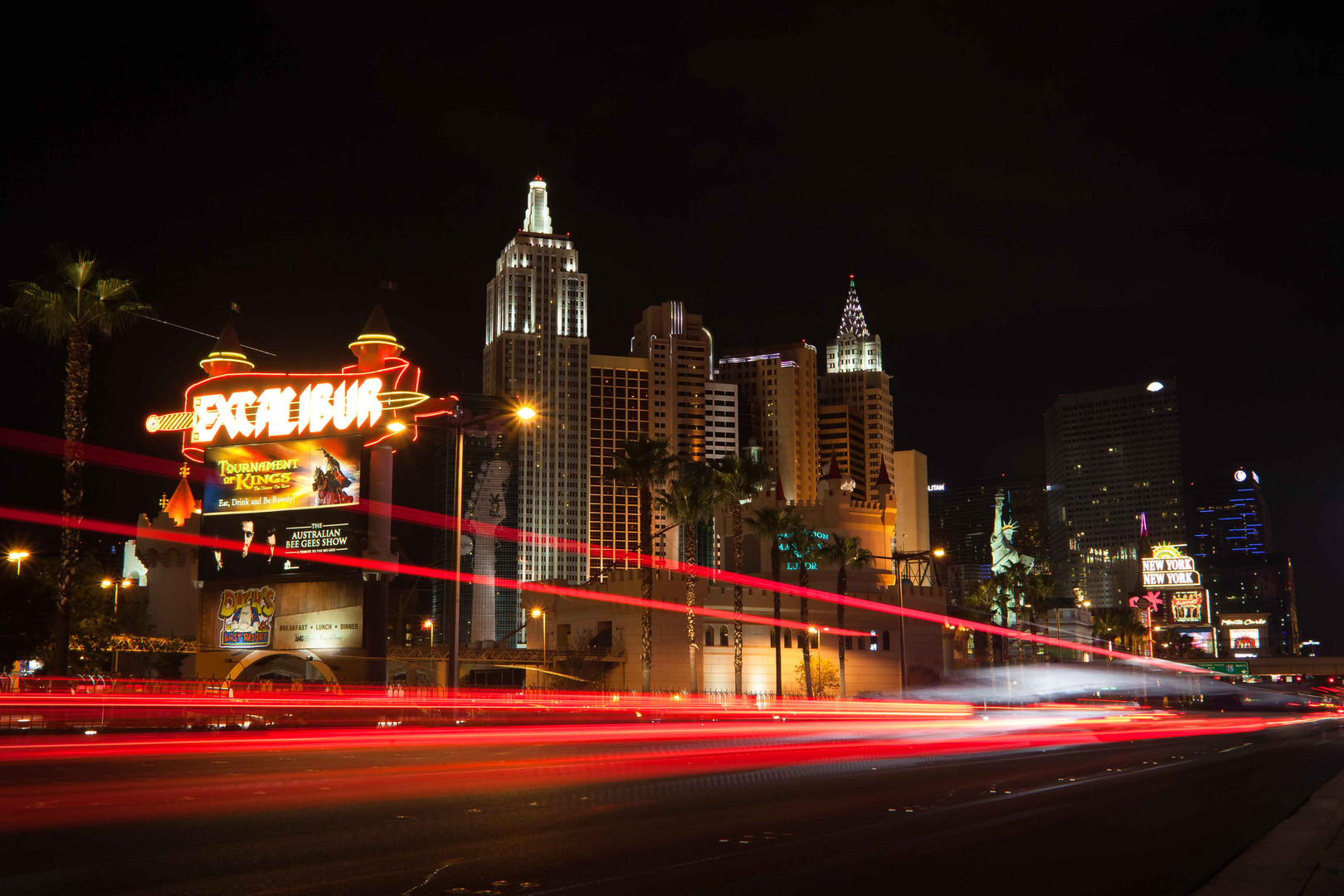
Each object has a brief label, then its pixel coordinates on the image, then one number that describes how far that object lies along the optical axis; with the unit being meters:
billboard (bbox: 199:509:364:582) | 55.09
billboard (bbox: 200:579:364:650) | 55.88
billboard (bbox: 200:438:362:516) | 54.84
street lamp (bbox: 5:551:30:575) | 48.75
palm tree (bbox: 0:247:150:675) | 39.38
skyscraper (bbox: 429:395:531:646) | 186.75
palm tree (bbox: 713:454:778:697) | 64.81
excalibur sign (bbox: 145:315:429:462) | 54.41
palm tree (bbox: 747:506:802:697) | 69.19
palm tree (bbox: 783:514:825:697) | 69.41
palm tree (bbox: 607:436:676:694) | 59.47
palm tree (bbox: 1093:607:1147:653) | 143.38
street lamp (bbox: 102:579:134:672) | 64.00
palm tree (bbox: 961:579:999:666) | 106.94
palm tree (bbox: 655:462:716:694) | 63.44
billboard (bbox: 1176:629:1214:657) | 183.19
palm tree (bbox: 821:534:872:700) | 73.38
